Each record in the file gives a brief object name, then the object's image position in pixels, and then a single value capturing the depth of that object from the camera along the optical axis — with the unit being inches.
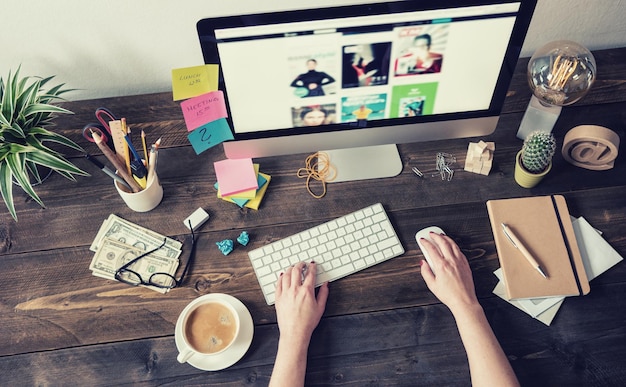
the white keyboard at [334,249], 43.3
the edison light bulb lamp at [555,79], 45.9
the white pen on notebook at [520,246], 41.4
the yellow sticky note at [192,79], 36.6
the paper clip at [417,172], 48.1
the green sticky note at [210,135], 40.6
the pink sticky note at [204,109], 38.6
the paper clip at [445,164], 48.2
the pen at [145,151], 45.2
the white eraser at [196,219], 46.0
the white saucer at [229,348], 39.4
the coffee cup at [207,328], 38.1
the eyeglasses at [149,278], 43.3
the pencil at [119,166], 42.2
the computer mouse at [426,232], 44.5
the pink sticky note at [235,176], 46.7
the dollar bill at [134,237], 45.1
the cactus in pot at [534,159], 43.1
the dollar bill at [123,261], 44.1
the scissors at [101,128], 45.5
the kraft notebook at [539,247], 41.1
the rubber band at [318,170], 48.1
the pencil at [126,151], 43.9
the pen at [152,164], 45.2
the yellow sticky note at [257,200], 46.8
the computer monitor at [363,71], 35.1
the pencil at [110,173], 40.8
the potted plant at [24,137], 42.8
